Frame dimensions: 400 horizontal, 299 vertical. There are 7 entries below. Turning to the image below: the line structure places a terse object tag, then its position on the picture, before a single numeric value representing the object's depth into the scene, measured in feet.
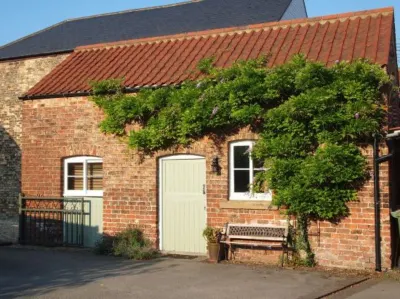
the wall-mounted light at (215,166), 35.38
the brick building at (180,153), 32.48
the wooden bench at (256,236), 33.04
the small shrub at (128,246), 35.76
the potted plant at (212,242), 34.24
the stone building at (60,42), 69.21
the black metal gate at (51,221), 41.34
